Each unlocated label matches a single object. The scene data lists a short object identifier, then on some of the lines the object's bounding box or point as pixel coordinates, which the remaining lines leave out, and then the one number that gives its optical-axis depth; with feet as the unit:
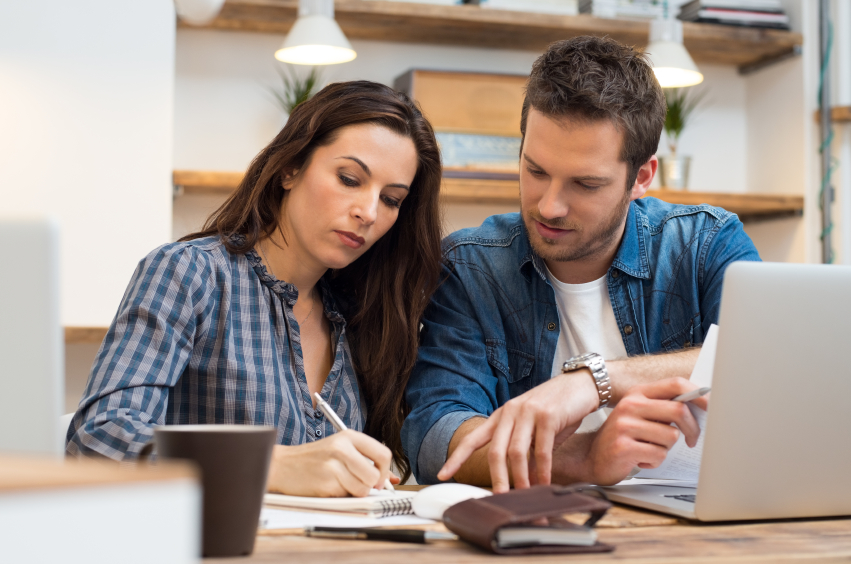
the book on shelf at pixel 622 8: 9.30
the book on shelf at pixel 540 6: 9.09
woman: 3.81
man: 4.58
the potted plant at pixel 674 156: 9.62
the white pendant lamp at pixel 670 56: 8.11
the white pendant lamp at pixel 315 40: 7.59
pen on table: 2.38
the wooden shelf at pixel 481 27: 8.71
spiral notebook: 2.83
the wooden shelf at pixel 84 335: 7.81
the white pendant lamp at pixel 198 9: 4.94
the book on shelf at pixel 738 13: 9.61
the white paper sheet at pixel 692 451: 3.11
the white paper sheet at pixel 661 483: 3.67
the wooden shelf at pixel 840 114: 9.47
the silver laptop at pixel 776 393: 2.62
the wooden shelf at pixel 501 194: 8.38
